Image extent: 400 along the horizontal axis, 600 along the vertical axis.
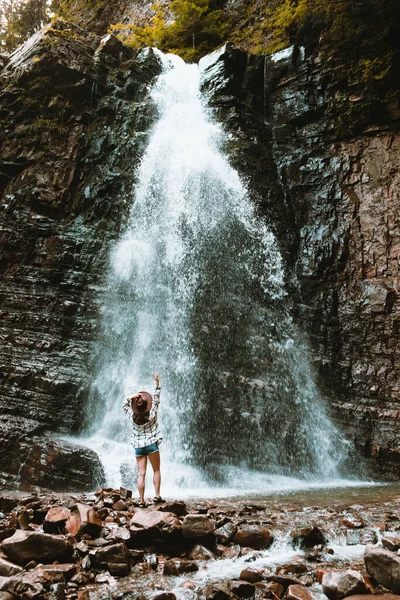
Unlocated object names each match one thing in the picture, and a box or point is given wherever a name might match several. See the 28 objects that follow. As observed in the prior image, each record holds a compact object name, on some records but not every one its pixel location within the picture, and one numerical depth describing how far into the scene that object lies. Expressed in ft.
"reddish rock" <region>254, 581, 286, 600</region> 9.39
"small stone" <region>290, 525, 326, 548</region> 12.60
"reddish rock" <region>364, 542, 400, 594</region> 8.75
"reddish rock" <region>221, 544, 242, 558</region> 11.97
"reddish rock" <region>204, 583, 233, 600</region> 9.18
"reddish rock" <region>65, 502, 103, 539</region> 12.29
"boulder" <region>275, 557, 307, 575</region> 10.62
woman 19.45
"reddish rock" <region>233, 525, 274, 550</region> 12.66
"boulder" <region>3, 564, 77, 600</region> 9.07
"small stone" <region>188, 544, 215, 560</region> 11.75
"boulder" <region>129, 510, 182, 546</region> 12.10
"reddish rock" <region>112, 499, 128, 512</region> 16.24
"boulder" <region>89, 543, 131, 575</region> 10.74
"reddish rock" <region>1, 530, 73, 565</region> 10.71
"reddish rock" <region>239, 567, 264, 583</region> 10.17
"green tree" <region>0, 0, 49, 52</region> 79.66
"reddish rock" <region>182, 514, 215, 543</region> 12.17
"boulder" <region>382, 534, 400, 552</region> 11.44
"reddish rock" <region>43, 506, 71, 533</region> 12.77
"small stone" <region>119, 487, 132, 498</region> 19.00
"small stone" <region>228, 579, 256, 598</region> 9.39
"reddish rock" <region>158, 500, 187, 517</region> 14.37
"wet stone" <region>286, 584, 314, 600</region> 9.01
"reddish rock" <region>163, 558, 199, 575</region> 10.93
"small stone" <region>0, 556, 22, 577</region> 10.12
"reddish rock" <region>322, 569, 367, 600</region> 8.80
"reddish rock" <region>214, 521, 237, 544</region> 12.83
